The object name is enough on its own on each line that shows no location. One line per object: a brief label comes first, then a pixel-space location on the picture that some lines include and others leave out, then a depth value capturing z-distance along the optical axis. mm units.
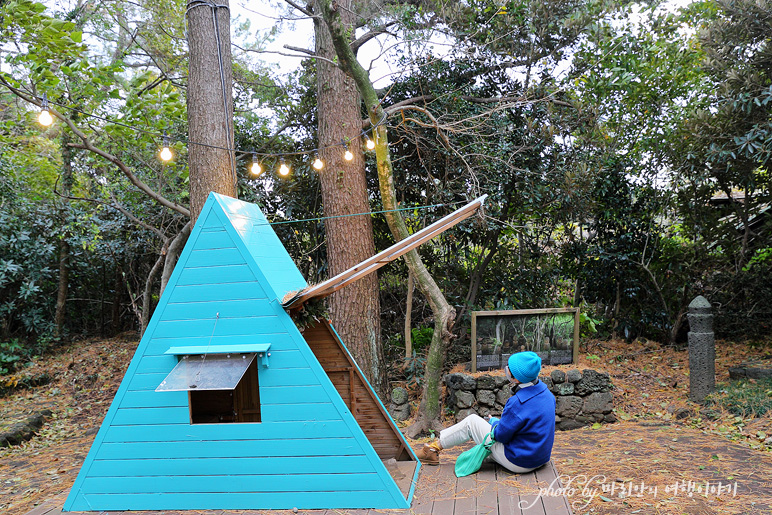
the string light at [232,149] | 4617
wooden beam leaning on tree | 3650
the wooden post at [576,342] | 7391
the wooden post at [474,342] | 7188
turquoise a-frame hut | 3580
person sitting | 4039
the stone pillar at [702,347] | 6902
